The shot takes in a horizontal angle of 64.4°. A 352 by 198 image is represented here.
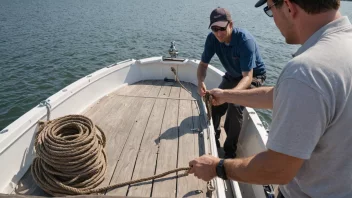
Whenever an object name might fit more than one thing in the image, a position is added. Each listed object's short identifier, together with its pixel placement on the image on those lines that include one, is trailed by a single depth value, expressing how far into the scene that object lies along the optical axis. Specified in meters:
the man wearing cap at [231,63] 3.42
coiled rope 2.51
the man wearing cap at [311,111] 1.07
